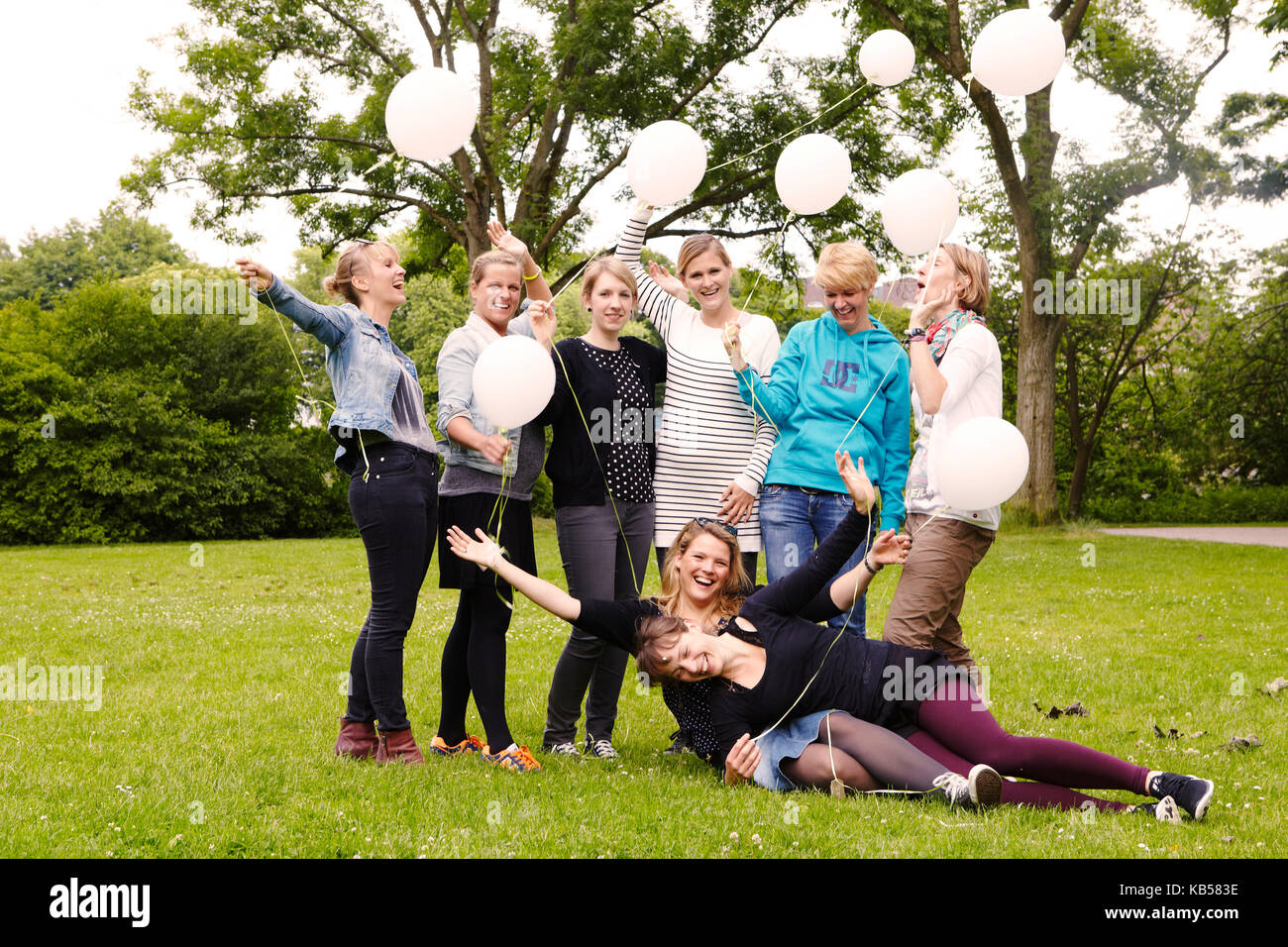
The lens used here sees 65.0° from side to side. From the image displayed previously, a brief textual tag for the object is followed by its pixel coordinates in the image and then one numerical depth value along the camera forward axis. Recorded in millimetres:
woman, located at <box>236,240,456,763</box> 3836
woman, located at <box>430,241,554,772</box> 4004
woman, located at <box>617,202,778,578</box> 4152
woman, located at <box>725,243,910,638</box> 3967
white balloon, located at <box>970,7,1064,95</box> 4129
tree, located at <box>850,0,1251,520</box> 15430
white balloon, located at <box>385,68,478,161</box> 4074
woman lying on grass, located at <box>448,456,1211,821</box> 3408
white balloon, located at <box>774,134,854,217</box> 4379
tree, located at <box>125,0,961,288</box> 16391
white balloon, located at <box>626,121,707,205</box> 4219
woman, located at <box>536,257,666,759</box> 4133
